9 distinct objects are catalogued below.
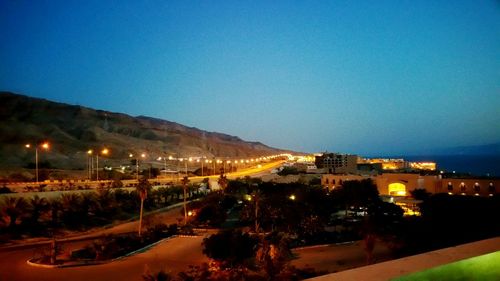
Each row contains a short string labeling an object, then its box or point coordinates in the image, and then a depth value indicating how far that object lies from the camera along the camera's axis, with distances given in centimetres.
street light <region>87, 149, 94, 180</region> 5859
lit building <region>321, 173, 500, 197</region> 3906
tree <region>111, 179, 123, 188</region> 4316
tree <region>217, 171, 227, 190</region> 4540
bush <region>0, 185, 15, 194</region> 3384
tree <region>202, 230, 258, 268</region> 1770
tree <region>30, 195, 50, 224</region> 3088
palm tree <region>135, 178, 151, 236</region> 3083
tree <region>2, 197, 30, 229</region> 2947
